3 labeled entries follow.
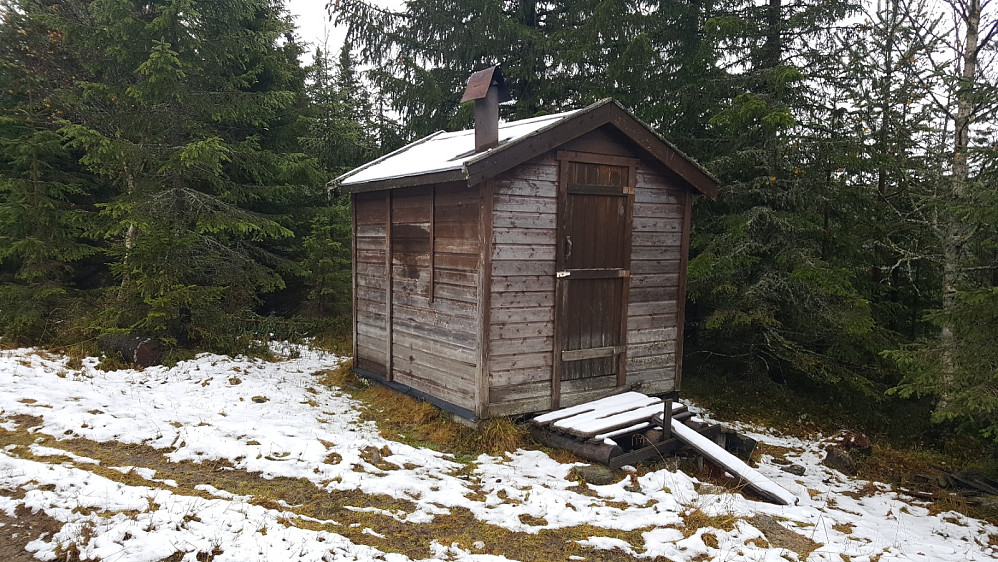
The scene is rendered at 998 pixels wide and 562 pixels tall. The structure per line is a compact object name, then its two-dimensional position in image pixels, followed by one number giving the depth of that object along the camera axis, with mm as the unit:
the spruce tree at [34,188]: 10523
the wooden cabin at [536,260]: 7102
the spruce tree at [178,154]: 9883
